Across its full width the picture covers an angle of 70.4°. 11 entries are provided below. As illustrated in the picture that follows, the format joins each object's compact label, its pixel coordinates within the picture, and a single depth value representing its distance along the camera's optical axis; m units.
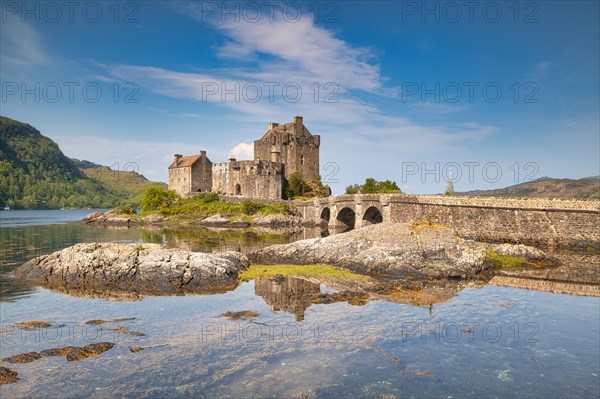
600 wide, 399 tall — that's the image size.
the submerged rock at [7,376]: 10.73
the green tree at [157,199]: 81.99
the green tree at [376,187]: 66.50
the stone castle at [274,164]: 72.00
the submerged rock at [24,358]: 12.09
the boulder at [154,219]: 73.75
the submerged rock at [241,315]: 16.47
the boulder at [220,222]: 64.31
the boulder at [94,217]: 76.16
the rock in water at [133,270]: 21.42
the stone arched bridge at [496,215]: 32.84
